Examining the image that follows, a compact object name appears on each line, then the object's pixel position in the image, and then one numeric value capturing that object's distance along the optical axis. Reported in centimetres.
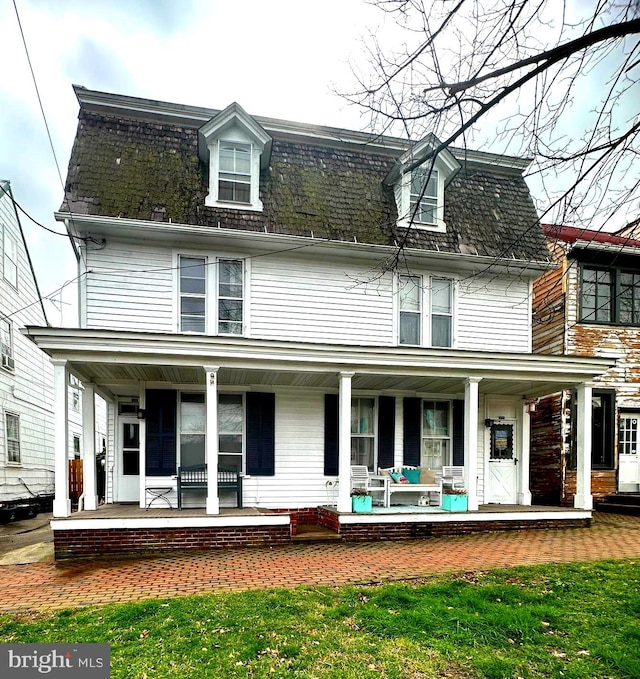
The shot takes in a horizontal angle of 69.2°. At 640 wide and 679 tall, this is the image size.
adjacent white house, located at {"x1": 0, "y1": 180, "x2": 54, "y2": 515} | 1321
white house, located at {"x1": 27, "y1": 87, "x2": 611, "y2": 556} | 833
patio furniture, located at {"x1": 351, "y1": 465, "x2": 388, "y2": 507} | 898
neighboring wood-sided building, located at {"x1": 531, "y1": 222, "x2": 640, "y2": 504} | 1213
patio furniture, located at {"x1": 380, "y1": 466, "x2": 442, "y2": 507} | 902
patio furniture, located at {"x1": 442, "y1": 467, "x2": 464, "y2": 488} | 951
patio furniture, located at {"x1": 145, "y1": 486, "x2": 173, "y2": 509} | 884
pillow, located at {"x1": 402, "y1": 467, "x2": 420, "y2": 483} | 974
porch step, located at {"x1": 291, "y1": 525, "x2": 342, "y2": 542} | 788
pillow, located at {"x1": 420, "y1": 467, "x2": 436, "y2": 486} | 955
